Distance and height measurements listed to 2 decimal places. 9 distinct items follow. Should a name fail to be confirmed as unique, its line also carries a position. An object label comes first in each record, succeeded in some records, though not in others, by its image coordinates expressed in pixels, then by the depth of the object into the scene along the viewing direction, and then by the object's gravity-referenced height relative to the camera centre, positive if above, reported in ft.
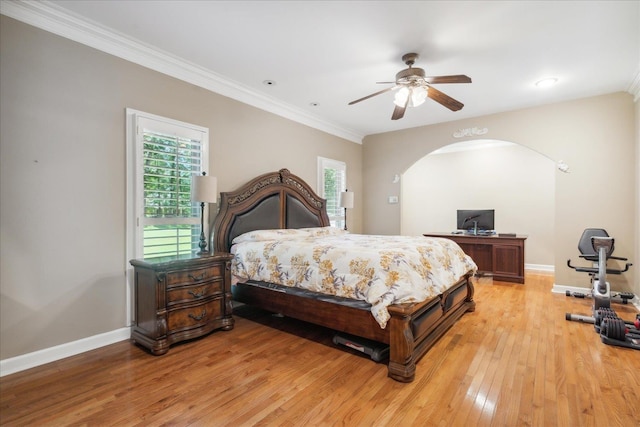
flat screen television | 19.34 -0.52
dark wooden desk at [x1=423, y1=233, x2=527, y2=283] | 17.24 -2.39
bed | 7.34 -2.62
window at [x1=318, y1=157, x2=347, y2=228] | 18.02 +1.75
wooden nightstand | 8.46 -2.64
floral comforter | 7.64 -1.58
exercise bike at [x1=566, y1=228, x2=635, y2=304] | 13.15 -2.20
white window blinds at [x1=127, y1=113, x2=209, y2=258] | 9.82 +0.94
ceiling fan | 9.65 +4.24
